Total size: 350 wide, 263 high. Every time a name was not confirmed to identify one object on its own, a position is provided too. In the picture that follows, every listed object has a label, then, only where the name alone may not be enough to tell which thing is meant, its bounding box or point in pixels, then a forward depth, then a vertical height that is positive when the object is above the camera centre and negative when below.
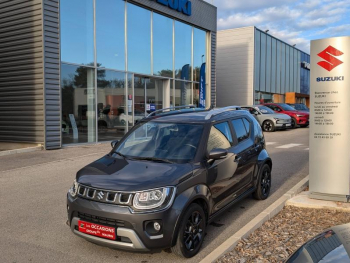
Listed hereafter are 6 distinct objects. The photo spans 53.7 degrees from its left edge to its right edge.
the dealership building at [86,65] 12.47 +2.15
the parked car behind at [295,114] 22.02 +0.16
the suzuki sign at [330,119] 5.41 -0.04
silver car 20.22 -0.15
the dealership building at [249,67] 32.12 +4.91
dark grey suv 3.57 -0.77
